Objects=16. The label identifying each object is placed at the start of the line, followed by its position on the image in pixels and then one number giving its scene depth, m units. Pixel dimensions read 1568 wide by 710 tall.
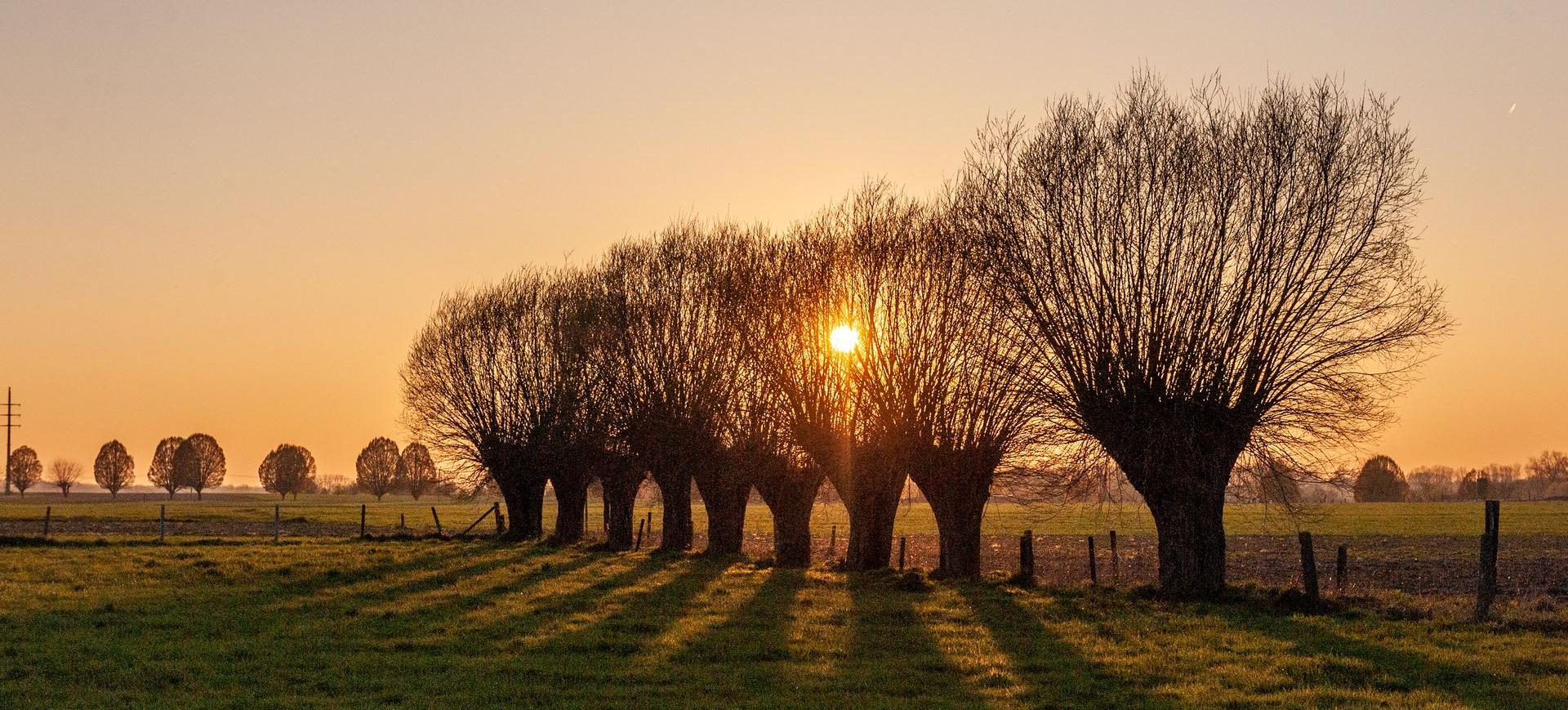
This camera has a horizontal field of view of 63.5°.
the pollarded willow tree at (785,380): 37.25
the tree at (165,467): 183.62
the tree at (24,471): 197.75
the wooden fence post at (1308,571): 24.25
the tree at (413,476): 172.49
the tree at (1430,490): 178.75
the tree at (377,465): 191.50
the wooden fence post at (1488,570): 21.31
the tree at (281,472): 193.12
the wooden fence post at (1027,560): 30.91
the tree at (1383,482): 156.12
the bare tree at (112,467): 189.12
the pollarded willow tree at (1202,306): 26.22
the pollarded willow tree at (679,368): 43.53
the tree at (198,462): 182.00
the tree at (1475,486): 170.50
